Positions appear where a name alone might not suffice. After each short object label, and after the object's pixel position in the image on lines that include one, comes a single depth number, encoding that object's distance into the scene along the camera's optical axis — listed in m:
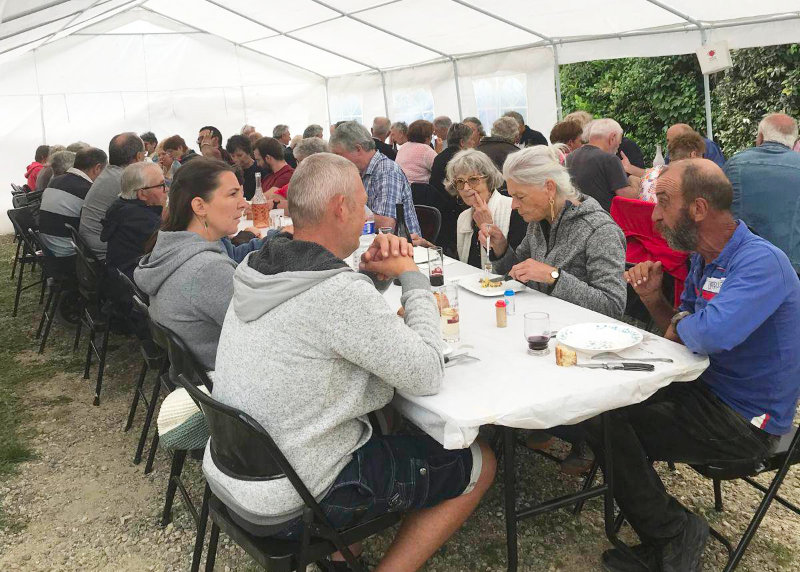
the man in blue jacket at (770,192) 3.93
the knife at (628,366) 1.99
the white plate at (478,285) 2.90
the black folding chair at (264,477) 1.71
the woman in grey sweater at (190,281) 2.51
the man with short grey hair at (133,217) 3.89
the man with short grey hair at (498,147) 5.69
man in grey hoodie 1.72
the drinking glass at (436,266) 3.03
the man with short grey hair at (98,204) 4.79
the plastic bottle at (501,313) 2.43
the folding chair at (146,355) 3.08
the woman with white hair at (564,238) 2.72
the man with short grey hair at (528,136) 7.40
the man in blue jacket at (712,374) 2.01
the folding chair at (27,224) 5.39
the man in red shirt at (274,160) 6.46
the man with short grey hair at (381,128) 9.70
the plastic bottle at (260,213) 5.30
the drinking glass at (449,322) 2.34
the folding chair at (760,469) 2.14
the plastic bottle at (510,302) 2.62
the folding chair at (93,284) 4.12
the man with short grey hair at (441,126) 8.89
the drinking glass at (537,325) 2.25
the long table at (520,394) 1.82
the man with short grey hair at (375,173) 4.71
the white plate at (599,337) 2.12
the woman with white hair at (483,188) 3.87
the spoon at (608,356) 2.10
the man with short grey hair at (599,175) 5.13
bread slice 2.06
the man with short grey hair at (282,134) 9.94
